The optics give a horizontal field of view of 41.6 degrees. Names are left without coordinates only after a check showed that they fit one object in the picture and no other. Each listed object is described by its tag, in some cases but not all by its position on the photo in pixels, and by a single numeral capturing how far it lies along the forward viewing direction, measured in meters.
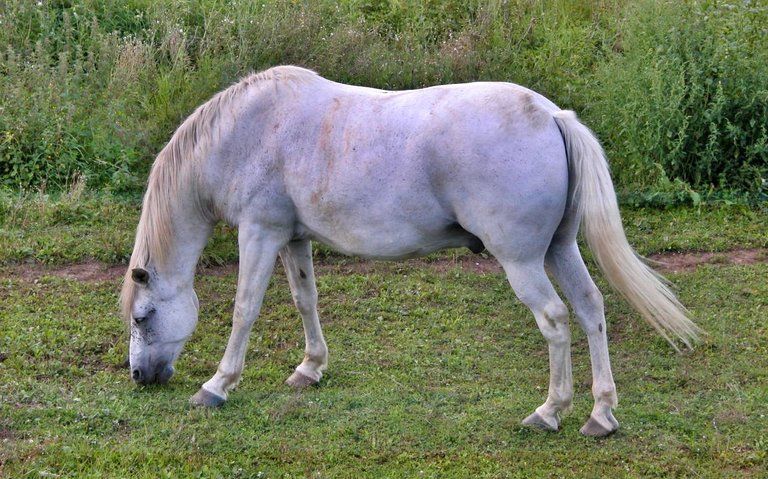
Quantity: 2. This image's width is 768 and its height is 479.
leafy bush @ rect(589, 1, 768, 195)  8.56
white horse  4.94
